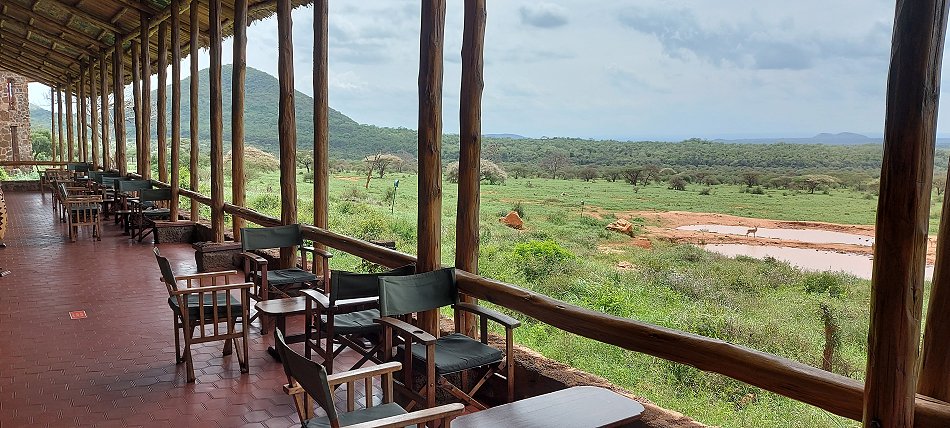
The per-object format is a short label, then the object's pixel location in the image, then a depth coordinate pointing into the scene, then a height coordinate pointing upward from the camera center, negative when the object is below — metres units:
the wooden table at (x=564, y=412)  2.68 -1.01
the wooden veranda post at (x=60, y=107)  24.64 +1.62
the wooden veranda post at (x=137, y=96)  14.41 +1.31
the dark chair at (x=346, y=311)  4.07 -0.97
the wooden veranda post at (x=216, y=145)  9.38 +0.16
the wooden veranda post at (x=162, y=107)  12.24 +0.91
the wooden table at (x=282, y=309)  4.64 -1.05
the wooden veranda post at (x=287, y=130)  7.21 +0.30
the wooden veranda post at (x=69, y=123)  22.97 +1.00
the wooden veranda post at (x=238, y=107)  8.29 +0.64
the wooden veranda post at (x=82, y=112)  20.45 +1.30
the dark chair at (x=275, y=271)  5.66 -0.97
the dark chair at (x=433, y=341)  3.51 -0.99
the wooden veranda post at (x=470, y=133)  4.29 +0.19
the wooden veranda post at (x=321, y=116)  6.44 +0.42
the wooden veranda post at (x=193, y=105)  10.17 +0.81
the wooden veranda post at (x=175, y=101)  10.87 +0.94
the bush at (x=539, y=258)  10.64 -1.56
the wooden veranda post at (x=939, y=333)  2.27 -0.54
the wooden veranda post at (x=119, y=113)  15.74 +0.98
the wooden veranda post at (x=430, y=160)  4.73 +0.01
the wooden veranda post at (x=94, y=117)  18.67 +1.10
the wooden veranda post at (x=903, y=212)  2.11 -0.12
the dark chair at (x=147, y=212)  11.30 -1.02
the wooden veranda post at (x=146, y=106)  12.48 +0.99
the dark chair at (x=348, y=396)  2.38 -0.91
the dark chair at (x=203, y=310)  4.48 -1.07
